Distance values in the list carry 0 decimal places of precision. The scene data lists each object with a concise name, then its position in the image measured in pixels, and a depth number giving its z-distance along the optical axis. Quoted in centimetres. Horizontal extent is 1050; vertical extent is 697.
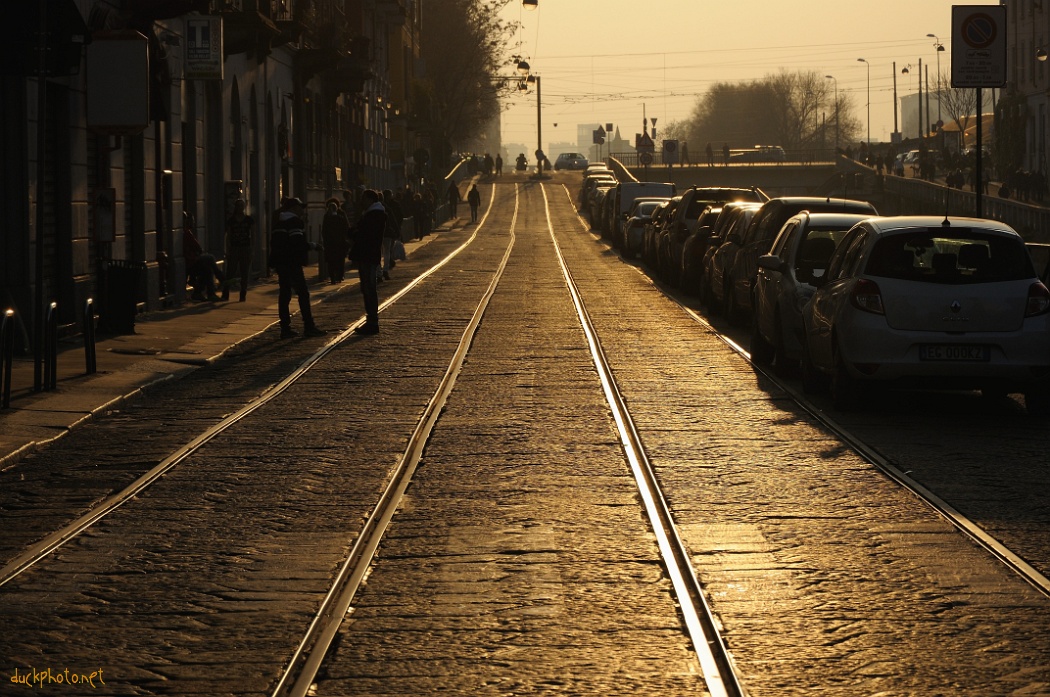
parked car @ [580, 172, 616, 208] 8750
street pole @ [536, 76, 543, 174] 13700
